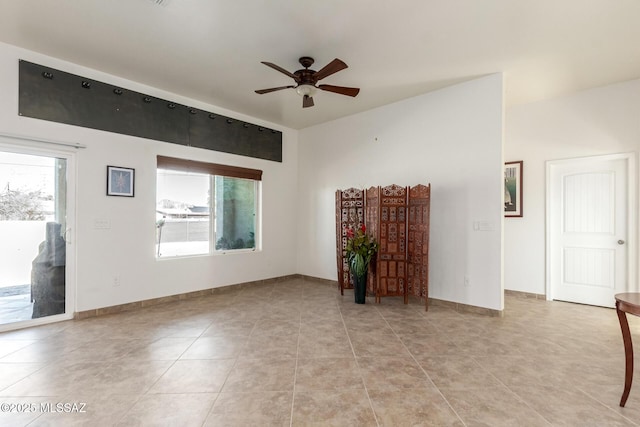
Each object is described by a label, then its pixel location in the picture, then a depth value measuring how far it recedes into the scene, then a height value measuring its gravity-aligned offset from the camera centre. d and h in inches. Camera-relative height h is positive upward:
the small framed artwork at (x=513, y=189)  192.2 +18.4
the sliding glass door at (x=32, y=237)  129.6 -11.0
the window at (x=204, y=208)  178.7 +4.6
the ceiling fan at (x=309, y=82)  127.4 +59.9
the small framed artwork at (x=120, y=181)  152.7 +17.5
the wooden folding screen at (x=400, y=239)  163.5 -13.5
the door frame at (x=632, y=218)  155.3 -0.5
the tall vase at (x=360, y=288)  173.6 -42.7
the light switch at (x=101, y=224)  148.4 -5.1
